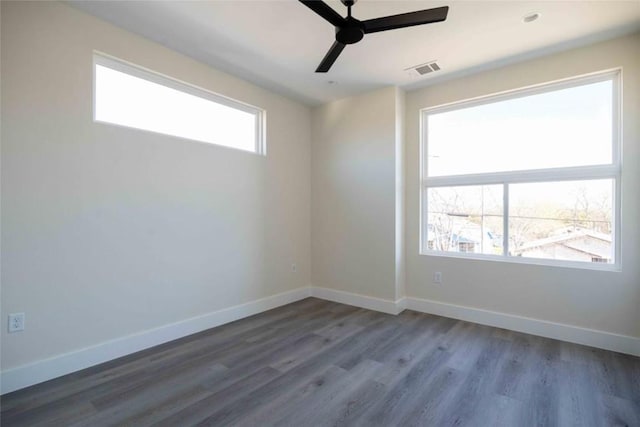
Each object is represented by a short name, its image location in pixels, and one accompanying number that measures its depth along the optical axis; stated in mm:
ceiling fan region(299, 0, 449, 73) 1798
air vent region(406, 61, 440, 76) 3086
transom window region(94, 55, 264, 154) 2502
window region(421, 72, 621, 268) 2764
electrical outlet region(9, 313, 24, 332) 1991
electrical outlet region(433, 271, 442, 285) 3564
